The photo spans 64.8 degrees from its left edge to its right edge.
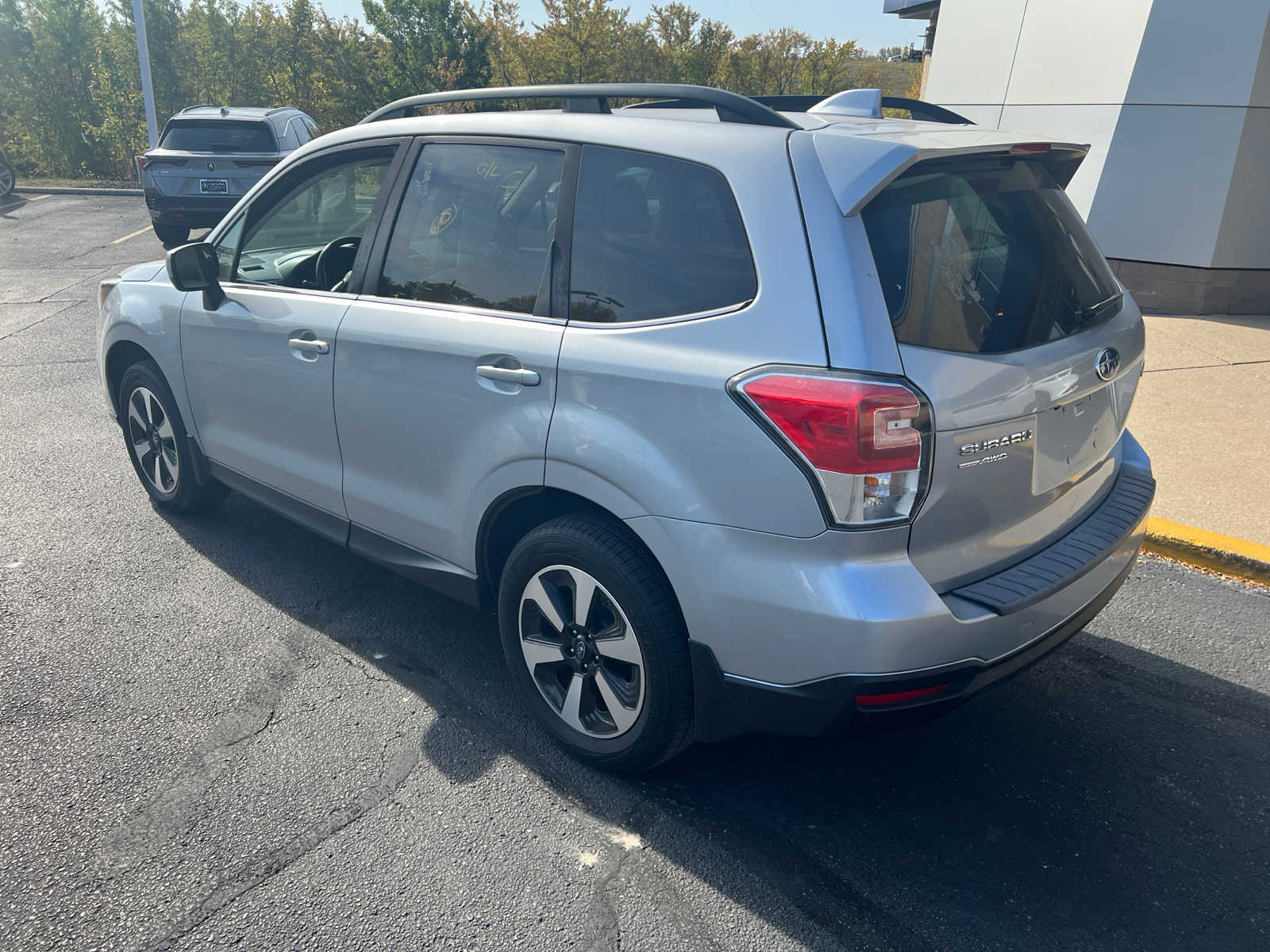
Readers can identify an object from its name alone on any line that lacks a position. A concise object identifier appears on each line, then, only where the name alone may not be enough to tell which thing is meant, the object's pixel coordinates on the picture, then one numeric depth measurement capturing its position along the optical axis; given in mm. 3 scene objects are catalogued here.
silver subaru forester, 2334
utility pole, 21266
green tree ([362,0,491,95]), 27906
